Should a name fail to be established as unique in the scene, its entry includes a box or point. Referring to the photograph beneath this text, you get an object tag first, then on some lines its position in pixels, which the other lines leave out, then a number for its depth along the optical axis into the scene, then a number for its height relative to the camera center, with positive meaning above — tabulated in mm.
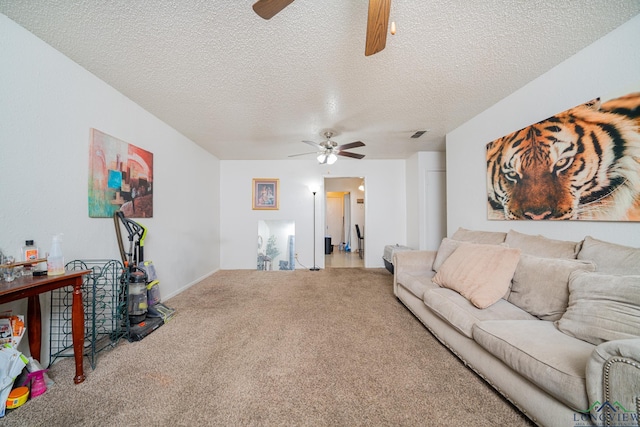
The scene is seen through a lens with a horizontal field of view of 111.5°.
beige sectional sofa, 852 -643
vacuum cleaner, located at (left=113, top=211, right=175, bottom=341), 2004 -710
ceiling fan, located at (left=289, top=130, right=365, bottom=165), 3211 +997
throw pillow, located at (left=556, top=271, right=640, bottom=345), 1039 -489
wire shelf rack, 1671 -822
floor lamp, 4920 -315
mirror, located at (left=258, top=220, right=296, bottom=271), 4781 -634
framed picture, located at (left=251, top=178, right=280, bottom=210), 4935 +532
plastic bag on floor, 1198 -849
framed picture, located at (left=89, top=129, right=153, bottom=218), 1993 +411
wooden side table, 1338 -648
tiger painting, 1434 +393
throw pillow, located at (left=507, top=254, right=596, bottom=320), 1403 -492
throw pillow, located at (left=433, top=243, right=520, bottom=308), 1658 -487
